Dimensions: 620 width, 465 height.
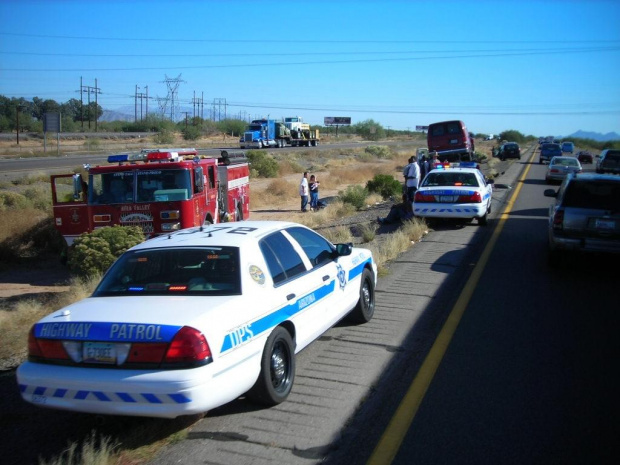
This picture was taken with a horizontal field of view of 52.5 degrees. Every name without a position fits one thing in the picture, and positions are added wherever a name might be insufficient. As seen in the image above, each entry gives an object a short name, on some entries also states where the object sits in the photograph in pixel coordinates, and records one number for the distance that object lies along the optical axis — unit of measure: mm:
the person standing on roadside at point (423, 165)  22906
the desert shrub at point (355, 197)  24844
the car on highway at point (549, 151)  52750
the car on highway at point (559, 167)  31355
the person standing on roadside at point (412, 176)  19453
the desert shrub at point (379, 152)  72250
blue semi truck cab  67250
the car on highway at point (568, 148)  64744
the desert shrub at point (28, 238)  17188
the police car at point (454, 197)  15750
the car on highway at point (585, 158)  53906
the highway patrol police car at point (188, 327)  4336
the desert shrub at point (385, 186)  29328
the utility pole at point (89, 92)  95900
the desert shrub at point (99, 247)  11914
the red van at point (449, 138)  34562
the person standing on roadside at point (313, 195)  25566
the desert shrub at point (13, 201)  21625
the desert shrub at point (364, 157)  63800
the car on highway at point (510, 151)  62156
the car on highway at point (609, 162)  31180
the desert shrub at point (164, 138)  66688
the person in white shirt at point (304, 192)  24719
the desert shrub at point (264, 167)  43156
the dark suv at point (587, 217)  10289
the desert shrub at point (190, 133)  85875
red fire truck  13203
